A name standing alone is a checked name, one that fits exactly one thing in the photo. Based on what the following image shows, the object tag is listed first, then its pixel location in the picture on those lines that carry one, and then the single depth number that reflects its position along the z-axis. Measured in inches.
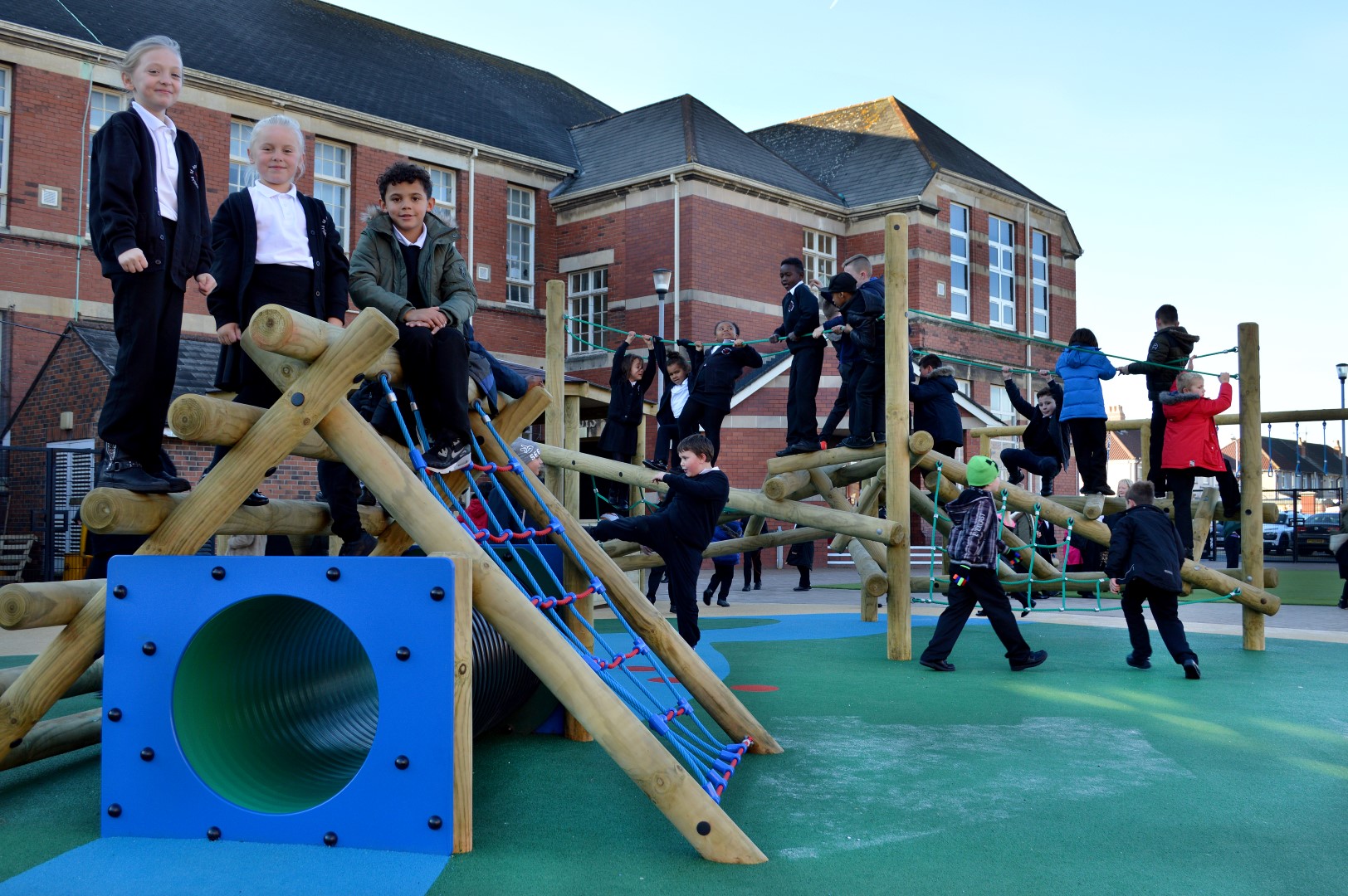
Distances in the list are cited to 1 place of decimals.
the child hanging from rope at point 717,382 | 422.0
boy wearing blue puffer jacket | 397.1
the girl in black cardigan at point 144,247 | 167.0
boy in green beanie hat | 315.3
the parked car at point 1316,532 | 1187.2
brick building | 740.0
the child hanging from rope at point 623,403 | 502.6
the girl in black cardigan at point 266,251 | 183.2
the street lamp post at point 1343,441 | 1048.1
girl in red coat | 382.3
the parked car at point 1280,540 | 1316.4
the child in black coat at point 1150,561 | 320.8
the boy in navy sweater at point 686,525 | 273.0
